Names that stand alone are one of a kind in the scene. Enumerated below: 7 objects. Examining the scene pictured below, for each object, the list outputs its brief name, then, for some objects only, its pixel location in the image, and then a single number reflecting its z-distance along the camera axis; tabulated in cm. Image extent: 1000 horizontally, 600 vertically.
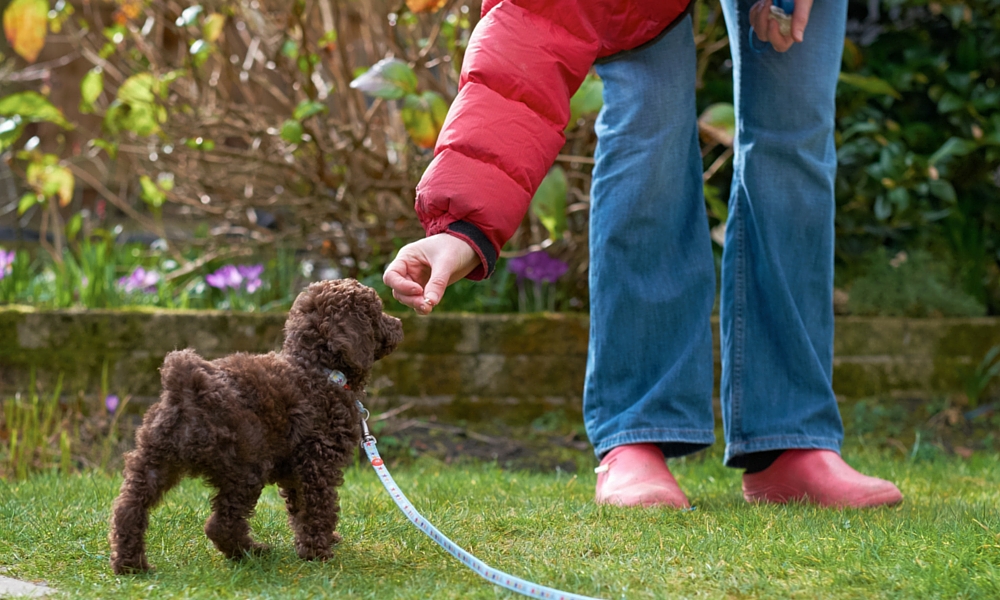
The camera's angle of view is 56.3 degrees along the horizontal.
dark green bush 442
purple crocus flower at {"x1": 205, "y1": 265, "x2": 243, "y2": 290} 441
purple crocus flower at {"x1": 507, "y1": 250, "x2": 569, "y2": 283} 440
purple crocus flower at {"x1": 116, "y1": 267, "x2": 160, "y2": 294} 459
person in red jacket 252
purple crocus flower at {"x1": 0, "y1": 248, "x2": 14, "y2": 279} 458
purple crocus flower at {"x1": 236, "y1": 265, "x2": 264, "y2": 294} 444
